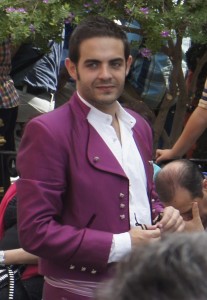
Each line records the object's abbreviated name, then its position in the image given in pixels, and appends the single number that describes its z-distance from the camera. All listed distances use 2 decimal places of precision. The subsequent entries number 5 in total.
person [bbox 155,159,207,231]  6.69
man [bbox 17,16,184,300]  4.85
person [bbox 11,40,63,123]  13.37
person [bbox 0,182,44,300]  7.23
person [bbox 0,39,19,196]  11.68
